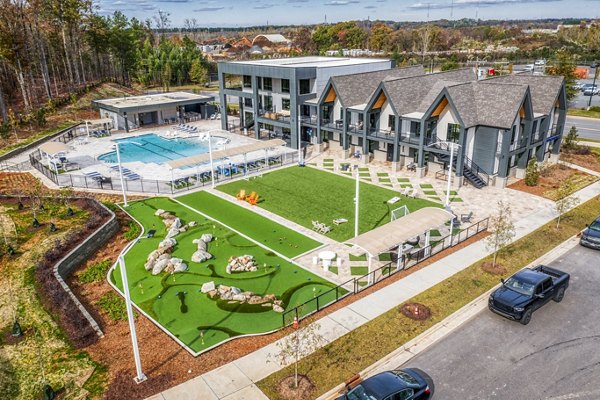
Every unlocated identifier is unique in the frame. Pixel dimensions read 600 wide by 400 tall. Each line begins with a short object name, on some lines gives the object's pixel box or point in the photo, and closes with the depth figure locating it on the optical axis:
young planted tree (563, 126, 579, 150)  50.19
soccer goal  34.46
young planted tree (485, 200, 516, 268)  26.23
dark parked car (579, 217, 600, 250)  28.67
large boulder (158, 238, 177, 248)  29.48
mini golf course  21.84
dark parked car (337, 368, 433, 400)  15.57
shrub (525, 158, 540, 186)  40.34
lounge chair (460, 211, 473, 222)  33.53
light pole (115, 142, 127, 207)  37.98
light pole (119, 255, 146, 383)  16.73
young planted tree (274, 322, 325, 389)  17.60
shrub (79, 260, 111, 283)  26.47
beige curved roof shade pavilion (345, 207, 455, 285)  24.76
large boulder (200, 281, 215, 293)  24.70
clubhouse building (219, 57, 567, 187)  40.12
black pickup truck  21.39
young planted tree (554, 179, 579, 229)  31.61
